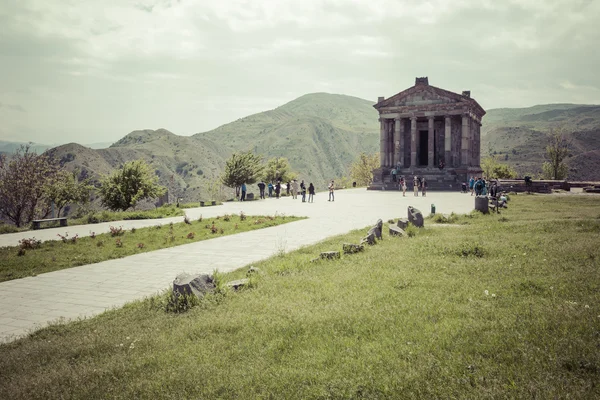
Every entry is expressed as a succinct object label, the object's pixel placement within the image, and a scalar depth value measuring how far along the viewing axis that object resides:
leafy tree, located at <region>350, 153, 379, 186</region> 74.44
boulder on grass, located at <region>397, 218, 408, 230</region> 13.10
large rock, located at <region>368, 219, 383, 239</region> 11.47
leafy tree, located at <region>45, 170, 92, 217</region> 35.69
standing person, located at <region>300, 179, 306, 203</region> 32.69
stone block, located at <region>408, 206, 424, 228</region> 13.64
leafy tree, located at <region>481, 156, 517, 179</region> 59.59
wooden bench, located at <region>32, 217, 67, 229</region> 18.41
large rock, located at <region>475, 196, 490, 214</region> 18.41
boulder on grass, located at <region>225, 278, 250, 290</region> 7.31
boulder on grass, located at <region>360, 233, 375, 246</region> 10.95
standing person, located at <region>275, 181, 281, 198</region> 38.29
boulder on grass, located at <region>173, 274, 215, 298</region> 6.64
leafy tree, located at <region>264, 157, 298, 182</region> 51.69
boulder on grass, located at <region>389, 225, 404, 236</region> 12.30
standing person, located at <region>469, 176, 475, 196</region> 37.18
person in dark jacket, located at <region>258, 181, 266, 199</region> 35.78
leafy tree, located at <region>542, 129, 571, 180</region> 65.44
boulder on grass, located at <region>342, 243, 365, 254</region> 10.05
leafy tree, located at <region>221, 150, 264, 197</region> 38.28
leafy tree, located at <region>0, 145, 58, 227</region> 33.88
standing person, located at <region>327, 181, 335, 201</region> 32.17
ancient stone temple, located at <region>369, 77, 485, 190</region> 48.07
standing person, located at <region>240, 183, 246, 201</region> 34.31
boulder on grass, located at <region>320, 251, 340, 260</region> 9.44
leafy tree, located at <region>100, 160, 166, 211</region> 27.02
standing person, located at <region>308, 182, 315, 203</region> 32.47
